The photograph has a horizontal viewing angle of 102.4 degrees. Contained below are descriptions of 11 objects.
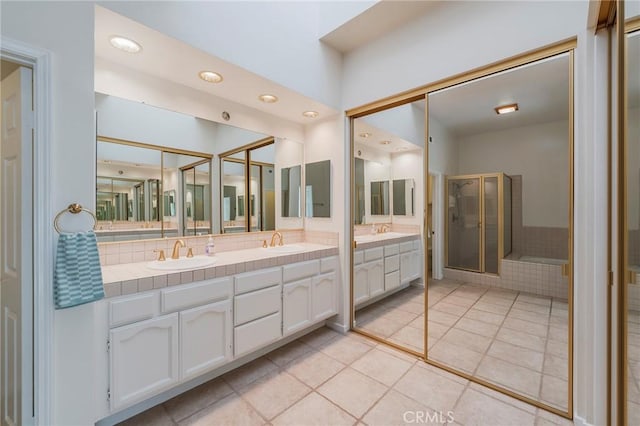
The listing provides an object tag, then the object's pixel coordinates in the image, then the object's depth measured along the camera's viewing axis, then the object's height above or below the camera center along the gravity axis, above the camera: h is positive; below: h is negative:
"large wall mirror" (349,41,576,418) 1.84 -0.15
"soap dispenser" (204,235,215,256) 2.32 -0.31
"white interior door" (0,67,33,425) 1.21 -0.18
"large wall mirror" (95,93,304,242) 1.97 +0.36
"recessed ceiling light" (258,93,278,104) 2.47 +1.12
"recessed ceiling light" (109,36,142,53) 1.64 +1.12
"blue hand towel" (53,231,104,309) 1.23 -0.29
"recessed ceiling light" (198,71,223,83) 2.07 +1.13
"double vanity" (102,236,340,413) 1.47 -0.71
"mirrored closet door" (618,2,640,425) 0.92 -0.08
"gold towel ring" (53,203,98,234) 1.26 +0.01
